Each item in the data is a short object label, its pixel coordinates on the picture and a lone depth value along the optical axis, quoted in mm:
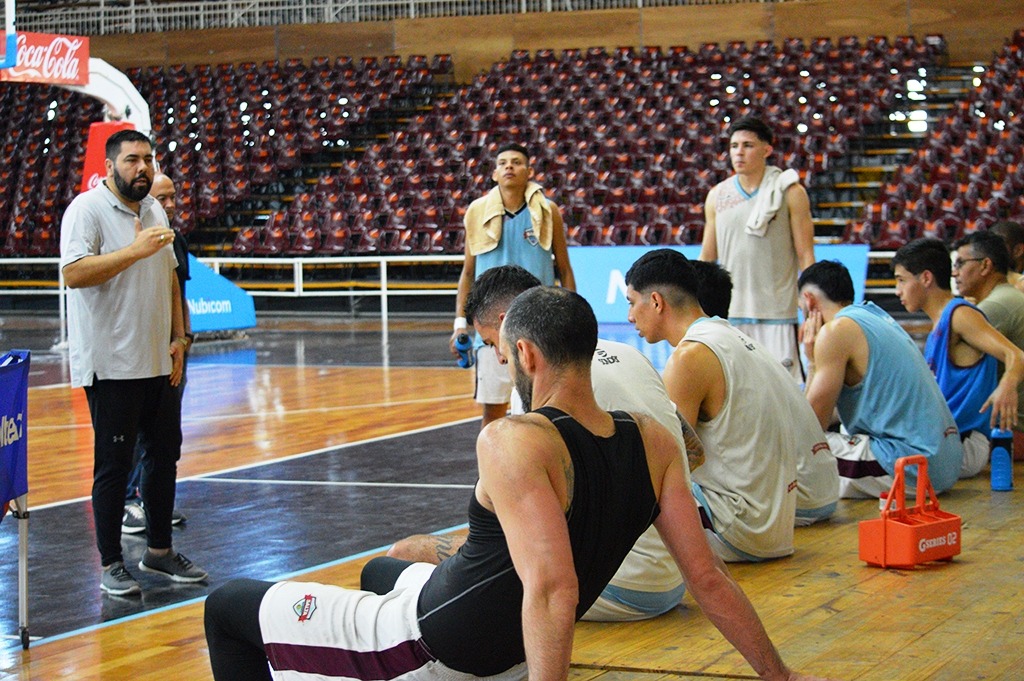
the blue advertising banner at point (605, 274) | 15828
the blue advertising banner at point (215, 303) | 16031
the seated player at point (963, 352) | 6223
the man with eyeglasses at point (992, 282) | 6816
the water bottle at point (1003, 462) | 6223
